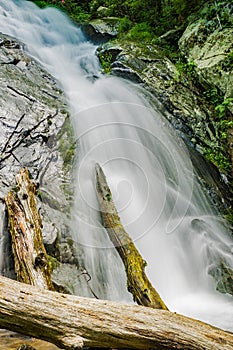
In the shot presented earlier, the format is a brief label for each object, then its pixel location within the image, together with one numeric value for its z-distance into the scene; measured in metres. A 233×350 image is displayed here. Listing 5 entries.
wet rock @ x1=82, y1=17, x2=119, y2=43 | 11.19
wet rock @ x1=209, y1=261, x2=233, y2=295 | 5.14
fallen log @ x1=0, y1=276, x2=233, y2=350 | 2.39
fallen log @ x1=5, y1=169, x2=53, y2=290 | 3.40
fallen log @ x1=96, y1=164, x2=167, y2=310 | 3.50
